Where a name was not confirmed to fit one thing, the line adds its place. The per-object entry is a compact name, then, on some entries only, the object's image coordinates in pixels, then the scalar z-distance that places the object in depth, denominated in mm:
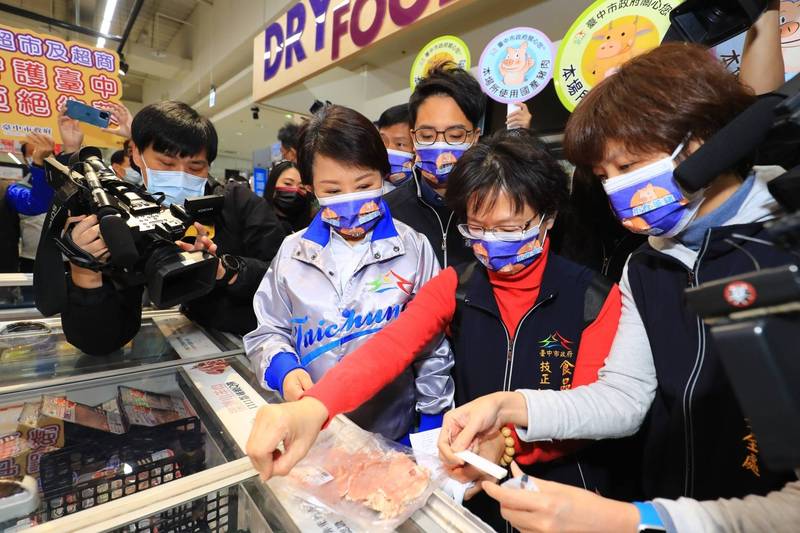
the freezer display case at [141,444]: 684
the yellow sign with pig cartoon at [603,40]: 1525
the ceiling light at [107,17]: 5664
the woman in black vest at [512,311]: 1026
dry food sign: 3104
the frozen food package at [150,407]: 1078
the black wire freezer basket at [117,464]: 769
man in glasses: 1577
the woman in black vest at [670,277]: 816
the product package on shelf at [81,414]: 1063
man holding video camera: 1300
